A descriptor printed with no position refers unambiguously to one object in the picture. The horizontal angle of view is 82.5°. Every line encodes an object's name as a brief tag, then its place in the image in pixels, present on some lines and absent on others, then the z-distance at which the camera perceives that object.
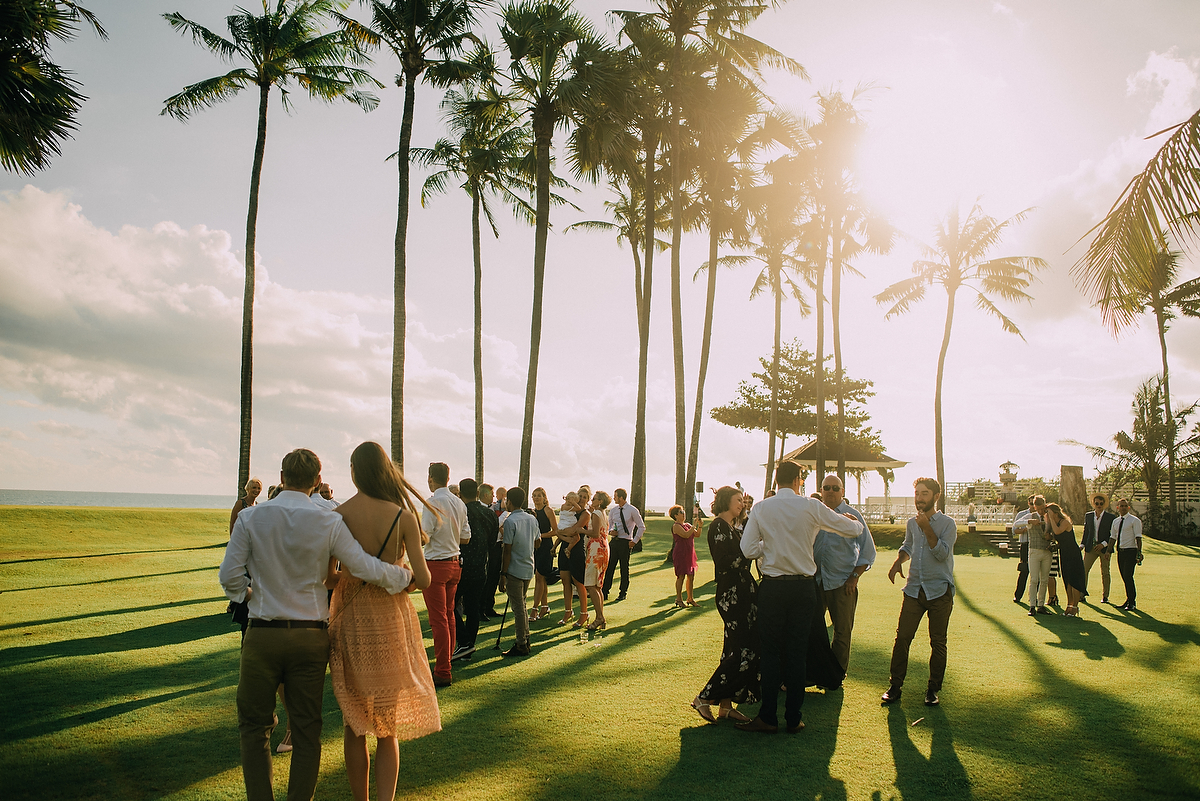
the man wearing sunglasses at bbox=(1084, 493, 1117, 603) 12.91
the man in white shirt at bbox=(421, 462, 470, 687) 6.68
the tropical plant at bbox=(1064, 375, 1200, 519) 31.92
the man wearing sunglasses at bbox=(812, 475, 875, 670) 6.95
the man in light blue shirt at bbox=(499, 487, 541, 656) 8.20
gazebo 32.81
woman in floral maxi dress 5.82
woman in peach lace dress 3.54
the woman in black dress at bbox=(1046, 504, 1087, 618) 11.52
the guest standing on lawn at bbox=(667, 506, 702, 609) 12.04
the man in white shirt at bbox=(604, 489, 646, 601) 12.95
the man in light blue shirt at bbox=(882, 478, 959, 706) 6.19
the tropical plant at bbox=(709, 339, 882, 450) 42.28
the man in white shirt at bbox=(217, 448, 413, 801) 3.30
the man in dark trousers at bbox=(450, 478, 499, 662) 8.11
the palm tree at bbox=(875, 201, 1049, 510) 32.22
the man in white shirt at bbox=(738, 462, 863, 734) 5.39
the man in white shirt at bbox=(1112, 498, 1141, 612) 12.40
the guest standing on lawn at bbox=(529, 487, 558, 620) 10.90
